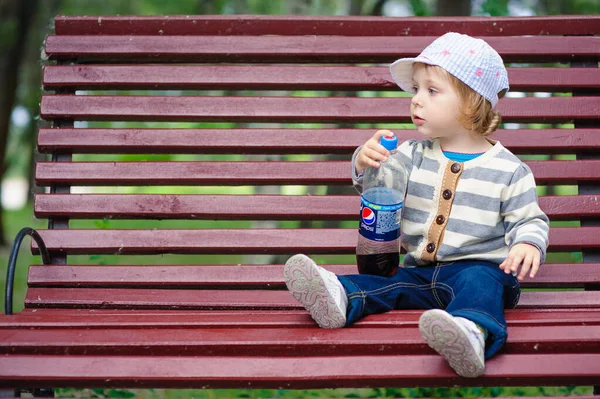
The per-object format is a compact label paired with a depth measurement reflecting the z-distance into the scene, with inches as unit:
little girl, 192.9
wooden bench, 239.9
